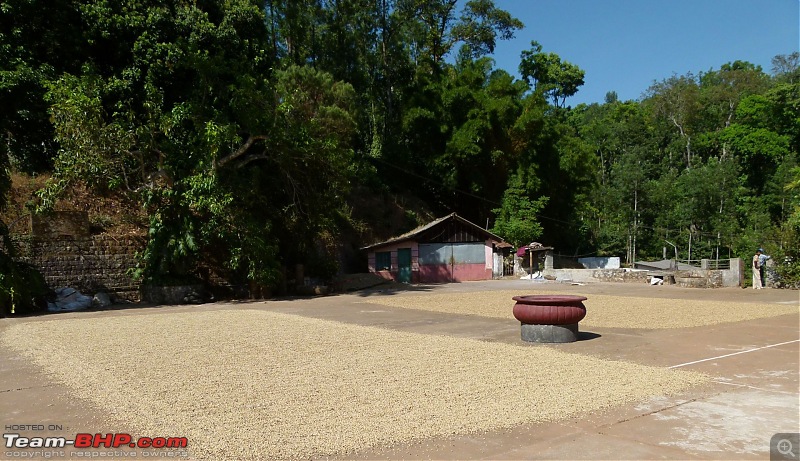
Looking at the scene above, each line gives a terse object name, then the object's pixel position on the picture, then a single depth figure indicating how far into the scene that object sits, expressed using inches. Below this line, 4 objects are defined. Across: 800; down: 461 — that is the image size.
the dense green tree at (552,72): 1962.4
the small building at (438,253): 1155.3
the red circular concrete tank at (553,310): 337.7
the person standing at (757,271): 786.2
